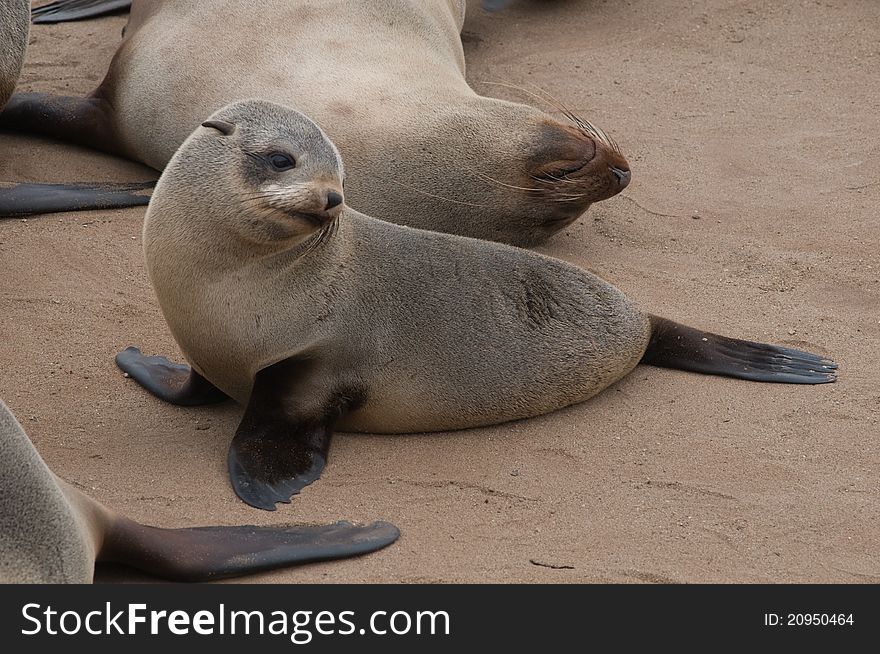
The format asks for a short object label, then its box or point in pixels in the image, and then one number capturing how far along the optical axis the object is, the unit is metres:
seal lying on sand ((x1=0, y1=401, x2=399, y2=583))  7.43
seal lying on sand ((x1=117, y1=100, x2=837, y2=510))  9.37
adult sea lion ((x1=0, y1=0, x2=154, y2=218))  12.95
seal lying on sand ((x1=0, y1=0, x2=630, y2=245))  13.04
